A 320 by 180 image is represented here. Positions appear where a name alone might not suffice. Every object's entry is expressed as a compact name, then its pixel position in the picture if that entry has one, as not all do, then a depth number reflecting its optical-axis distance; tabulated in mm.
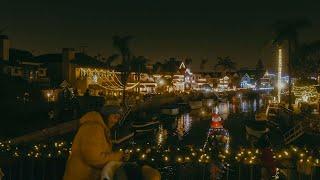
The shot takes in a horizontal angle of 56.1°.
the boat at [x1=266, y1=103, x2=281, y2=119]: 30346
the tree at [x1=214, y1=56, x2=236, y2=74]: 122959
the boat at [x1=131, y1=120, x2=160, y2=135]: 23959
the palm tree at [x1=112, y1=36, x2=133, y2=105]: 43783
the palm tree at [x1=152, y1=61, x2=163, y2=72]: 76367
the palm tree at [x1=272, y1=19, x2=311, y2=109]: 29370
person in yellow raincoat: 4011
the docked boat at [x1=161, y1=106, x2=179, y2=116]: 39718
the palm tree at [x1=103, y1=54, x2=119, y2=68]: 54262
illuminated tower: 36692
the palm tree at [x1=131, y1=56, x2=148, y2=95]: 61501
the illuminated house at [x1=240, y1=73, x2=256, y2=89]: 133829
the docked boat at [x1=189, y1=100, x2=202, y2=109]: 51044
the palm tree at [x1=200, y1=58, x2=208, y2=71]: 117393
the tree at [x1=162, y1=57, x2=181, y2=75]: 80454
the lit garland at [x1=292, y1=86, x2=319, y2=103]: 27981
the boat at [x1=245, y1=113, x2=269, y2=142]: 22672
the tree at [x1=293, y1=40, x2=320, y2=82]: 36796
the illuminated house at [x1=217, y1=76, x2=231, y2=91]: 110141
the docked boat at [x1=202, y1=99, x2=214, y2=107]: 58032
